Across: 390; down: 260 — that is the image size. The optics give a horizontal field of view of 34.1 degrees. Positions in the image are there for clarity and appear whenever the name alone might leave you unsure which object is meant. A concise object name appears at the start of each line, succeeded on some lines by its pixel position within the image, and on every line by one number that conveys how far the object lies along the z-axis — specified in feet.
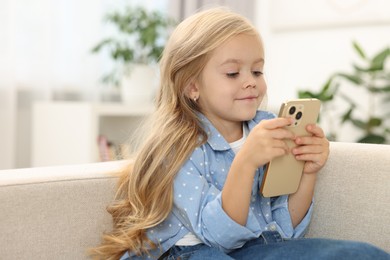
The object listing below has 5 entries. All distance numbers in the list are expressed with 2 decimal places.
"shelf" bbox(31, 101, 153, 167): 8.84
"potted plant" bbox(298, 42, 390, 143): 9.02
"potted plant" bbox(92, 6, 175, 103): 9.50
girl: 3.87
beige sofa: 3.95
